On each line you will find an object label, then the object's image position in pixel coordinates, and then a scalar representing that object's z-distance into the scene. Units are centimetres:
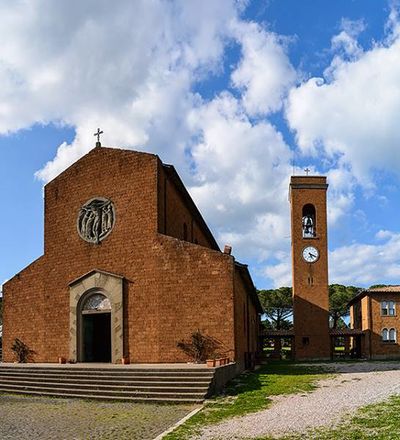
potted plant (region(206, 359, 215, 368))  1845
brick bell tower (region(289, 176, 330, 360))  4306
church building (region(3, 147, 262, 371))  2173
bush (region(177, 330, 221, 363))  2117
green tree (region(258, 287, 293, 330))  7331
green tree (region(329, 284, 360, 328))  7319
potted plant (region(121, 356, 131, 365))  2233
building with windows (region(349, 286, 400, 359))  4362
